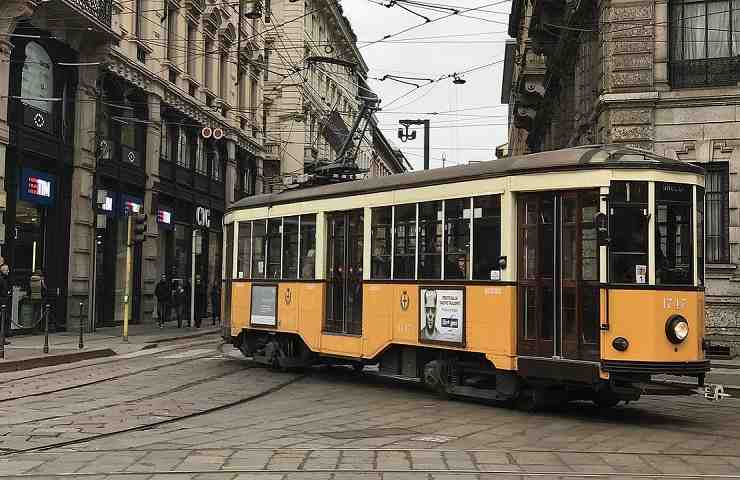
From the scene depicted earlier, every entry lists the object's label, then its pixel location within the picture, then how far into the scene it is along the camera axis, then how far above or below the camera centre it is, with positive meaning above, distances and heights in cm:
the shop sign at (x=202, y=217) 3144 +252
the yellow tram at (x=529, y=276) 939 +16
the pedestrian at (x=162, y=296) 2616 -34
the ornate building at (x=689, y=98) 1780 +411
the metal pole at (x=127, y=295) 2044 -26
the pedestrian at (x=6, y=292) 1753 -19
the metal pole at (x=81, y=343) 1726 -120
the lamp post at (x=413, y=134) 3241 +615
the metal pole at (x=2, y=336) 1502 -94
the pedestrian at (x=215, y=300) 2948 -50
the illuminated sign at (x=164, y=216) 2803 +224
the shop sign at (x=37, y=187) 2022 +231
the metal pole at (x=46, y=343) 1619 -112
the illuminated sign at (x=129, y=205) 2532 +236
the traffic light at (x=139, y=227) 2120 +140
